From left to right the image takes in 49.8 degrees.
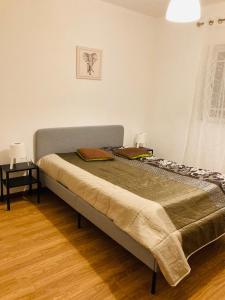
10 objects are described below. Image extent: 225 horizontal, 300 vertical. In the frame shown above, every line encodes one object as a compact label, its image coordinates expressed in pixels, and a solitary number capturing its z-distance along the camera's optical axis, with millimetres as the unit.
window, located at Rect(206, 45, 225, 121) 3246
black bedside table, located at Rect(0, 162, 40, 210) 2818
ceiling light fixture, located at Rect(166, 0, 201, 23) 1913
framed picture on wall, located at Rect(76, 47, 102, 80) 3381
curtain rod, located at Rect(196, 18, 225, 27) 3229
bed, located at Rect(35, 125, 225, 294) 1798
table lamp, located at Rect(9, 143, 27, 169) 2834
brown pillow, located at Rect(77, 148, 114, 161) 3123
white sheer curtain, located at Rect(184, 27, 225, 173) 3291
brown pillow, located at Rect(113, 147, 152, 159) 3332
